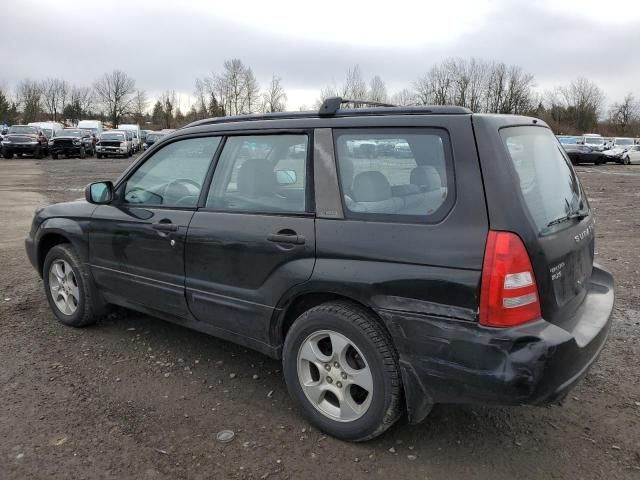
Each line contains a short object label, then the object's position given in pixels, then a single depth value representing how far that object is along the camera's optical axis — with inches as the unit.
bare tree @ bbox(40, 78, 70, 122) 3604.8
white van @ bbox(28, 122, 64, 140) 1616.4
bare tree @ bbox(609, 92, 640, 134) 3228.3
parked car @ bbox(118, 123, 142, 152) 1664.6
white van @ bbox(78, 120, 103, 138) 1880.3
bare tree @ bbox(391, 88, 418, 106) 2455.0
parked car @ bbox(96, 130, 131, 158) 1402.6
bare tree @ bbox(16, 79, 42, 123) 3218.5
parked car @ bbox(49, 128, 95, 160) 1348.4
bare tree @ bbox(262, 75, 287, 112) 2509.2
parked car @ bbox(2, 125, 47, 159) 1250.6
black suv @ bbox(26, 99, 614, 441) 93.8
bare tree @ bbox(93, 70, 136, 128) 3467.0
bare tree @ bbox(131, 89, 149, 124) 3506.4
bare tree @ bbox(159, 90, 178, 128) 3506.4
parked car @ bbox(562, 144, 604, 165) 1378.0
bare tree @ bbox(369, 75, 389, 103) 2158.0
